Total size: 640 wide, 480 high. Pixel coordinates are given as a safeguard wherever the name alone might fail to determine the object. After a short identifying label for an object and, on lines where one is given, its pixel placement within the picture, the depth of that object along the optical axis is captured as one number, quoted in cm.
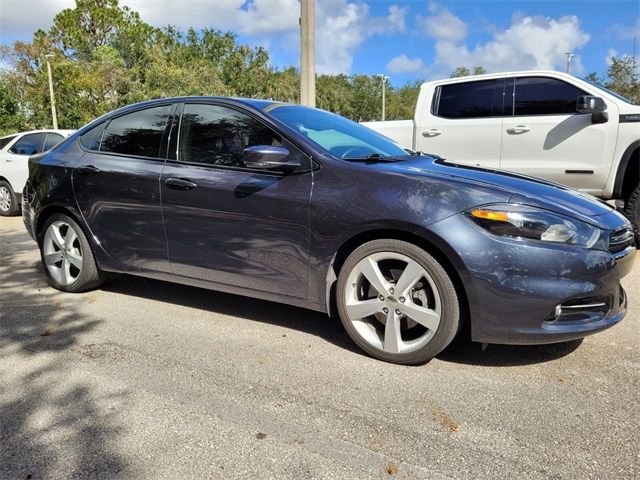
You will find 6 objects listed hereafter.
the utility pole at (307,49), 835
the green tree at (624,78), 2056
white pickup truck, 565
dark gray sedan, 283
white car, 967
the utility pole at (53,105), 2738
